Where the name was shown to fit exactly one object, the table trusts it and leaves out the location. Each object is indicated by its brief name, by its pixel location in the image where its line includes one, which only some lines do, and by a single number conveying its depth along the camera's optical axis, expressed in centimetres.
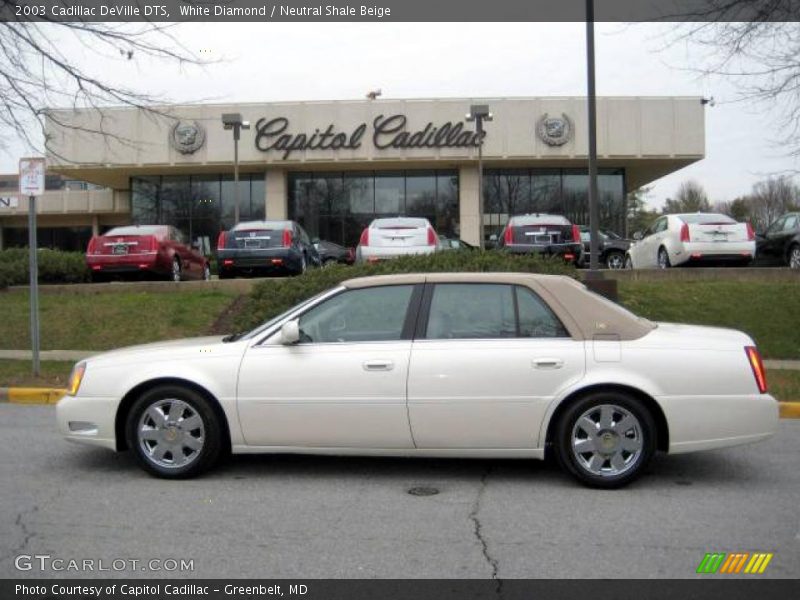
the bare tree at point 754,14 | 1127
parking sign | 998
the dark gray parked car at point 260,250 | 1692
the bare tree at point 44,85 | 1061
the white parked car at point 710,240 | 1689
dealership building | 3147
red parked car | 1681
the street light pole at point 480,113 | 2270
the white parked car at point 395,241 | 1551
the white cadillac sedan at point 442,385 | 553
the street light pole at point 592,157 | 1269
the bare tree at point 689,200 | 7498
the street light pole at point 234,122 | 2434
